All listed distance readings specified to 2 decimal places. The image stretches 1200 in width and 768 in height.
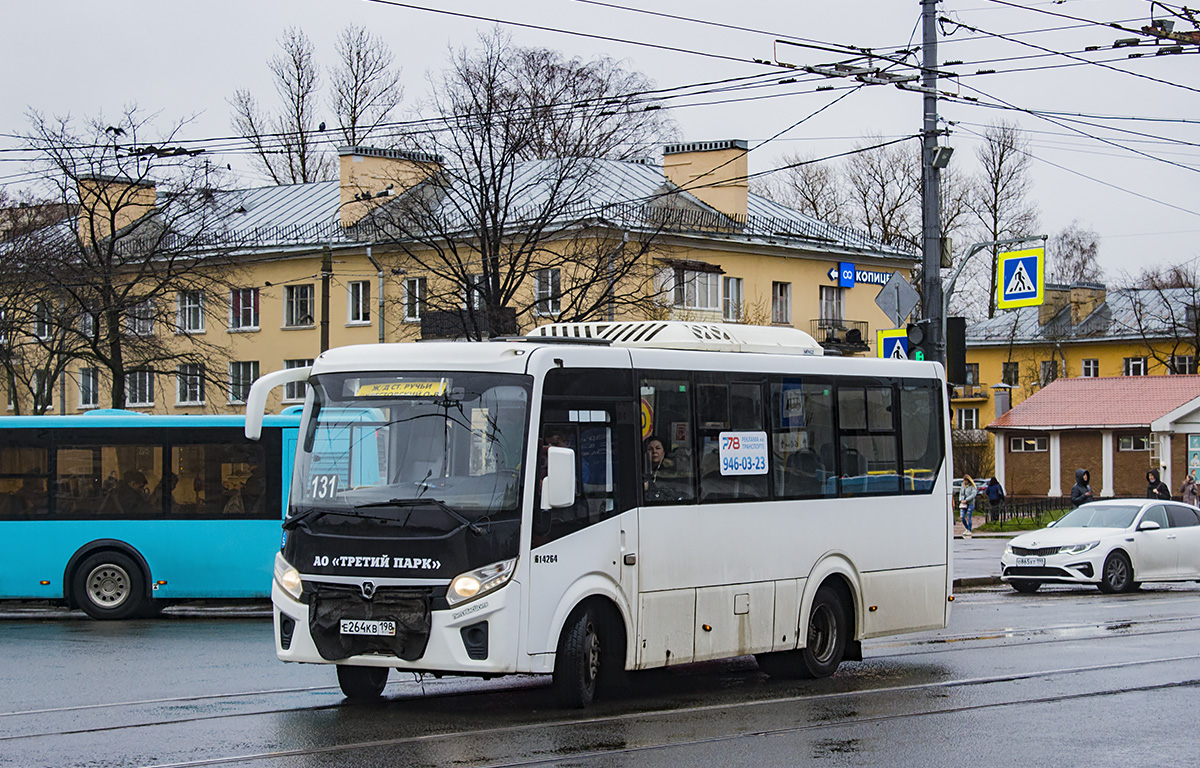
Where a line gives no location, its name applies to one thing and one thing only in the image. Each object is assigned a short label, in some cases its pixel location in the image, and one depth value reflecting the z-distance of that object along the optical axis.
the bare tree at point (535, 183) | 38.28
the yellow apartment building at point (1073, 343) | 89.31
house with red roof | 69.88
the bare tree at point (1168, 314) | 81.62
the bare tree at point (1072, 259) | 86.38
